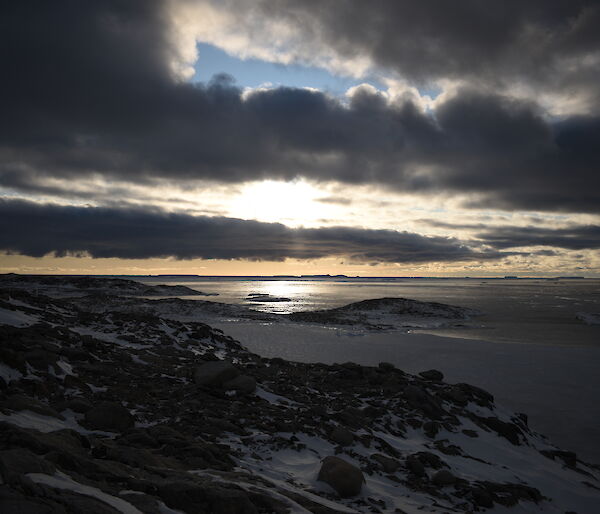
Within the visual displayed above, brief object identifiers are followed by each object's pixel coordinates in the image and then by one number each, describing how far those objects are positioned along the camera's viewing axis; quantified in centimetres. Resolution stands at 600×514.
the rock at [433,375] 1589
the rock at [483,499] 715
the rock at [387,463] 777
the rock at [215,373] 1068
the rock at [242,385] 1062
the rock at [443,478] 753
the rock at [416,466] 780
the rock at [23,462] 387
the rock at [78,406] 738
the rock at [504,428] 1138
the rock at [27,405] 636
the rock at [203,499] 443
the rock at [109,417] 696
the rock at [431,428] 1048
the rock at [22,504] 310
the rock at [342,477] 625
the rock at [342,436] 846
